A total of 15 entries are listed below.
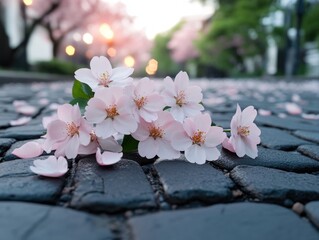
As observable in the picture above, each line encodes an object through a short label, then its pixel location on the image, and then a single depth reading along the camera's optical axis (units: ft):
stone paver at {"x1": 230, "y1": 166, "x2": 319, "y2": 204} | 0.50
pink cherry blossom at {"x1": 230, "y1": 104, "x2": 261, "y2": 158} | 0.65
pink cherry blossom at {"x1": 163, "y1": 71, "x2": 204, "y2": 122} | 0.65
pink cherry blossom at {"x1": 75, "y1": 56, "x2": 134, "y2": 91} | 0.65
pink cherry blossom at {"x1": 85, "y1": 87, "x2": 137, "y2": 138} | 0.59
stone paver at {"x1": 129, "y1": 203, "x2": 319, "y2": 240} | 0.39
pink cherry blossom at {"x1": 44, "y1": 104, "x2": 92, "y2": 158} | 0.60
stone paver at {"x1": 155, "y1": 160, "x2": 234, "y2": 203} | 0.49
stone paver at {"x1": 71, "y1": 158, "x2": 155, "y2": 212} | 0.45
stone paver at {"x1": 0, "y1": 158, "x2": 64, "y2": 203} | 0.47
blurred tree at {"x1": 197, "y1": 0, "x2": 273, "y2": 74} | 45.64
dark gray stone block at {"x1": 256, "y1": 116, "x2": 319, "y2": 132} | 1.16
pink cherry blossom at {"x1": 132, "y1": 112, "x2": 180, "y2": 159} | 0.62
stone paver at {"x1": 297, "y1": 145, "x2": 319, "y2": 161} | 0.76
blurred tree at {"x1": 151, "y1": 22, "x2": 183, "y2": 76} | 95.99
